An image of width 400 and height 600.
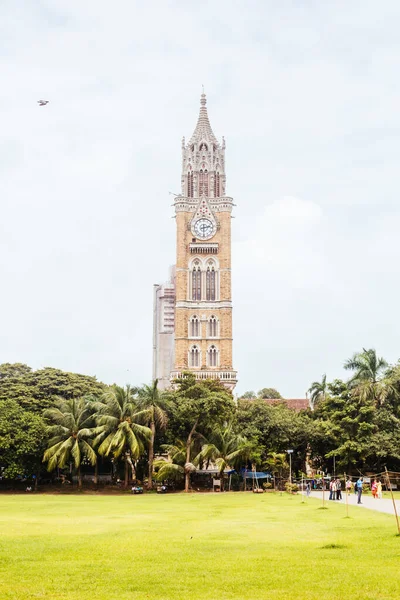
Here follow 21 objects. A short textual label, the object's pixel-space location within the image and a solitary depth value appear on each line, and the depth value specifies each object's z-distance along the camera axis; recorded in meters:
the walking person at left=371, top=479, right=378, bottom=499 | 35.88
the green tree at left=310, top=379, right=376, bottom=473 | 50.41
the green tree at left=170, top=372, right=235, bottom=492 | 53.00
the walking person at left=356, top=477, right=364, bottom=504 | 31.62
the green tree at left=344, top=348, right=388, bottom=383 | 56.47
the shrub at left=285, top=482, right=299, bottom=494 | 44.36
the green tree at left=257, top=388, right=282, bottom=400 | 109.93
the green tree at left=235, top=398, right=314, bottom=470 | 54.19
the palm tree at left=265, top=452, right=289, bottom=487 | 51.46
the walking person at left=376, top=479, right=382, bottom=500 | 35.88
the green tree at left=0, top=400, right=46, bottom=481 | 49.12
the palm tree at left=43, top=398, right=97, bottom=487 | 48.28
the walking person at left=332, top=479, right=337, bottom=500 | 35.72
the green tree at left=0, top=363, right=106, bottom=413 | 55.62
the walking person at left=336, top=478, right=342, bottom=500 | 35.38
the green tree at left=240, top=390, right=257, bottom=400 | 126.18
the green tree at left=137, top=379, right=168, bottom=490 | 50.25
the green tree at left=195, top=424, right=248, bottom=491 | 48.28
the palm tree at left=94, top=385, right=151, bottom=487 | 47.53
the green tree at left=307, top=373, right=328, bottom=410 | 75.25
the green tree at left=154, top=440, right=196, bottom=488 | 48.56
